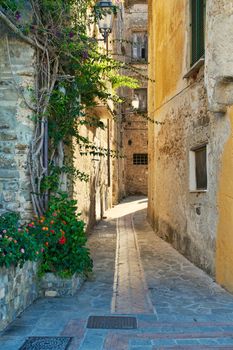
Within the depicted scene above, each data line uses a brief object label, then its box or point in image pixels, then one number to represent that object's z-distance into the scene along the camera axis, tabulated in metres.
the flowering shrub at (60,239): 4.98
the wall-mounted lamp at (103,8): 6.46
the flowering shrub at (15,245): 3.98
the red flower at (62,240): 5.06
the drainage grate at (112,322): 4.03
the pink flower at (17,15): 5.07
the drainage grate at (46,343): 3.50
